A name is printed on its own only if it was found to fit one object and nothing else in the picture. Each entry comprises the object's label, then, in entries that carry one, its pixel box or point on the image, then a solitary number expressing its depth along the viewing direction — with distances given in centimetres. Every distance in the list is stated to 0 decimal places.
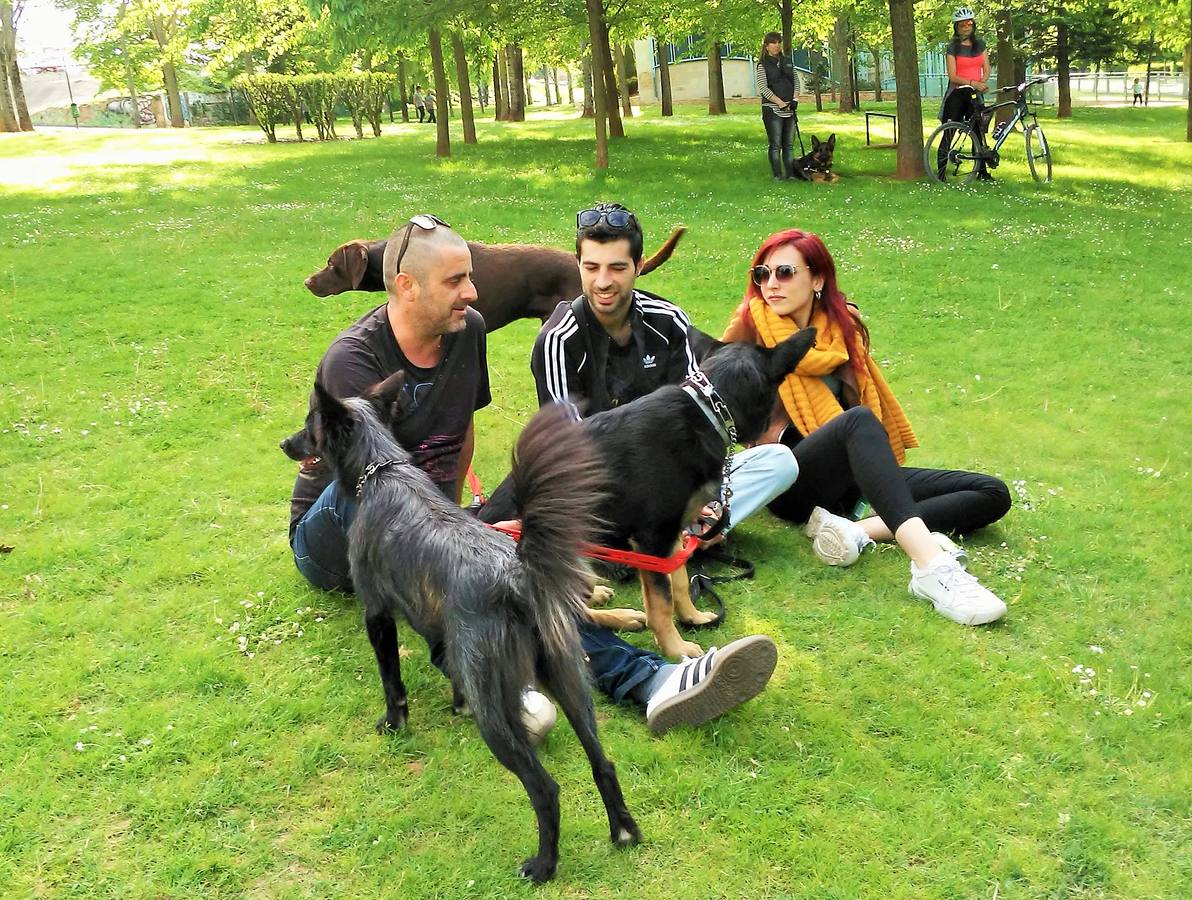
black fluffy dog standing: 256
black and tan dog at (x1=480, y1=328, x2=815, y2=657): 351
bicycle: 1510
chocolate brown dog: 633
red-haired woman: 436
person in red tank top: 1475
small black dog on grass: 1614
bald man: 375
